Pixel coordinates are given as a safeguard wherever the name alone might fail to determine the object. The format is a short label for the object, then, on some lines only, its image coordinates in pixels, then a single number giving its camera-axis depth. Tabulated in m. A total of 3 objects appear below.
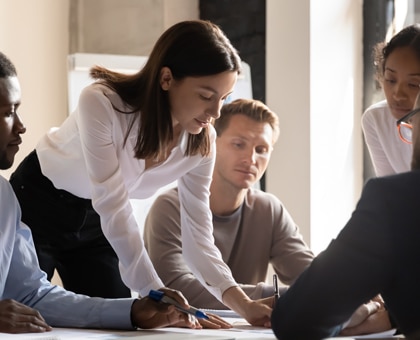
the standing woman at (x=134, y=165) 2.24
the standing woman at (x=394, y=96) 2.40
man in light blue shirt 2.00
